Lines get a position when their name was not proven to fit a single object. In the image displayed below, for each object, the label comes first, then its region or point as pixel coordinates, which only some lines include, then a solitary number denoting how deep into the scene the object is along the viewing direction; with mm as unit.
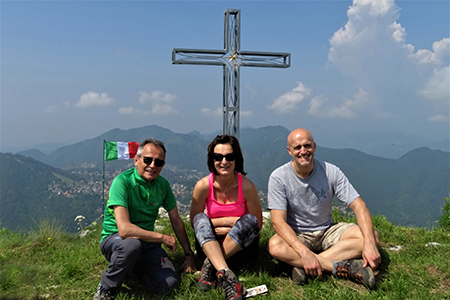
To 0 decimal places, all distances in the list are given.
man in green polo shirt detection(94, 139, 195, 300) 3803
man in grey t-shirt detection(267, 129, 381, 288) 4207
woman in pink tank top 4125
